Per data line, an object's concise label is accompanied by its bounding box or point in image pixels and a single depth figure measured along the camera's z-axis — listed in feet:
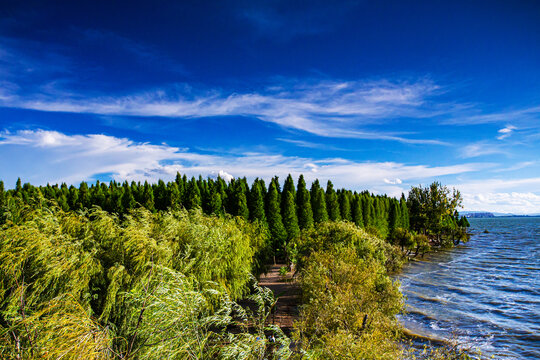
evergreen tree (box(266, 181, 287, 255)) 123.54
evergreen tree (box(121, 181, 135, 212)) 144.27
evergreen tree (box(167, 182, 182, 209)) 130.72
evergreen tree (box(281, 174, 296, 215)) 131.54
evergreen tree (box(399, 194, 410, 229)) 216.13
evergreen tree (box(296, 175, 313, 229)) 135.13
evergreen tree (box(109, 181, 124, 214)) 145.89
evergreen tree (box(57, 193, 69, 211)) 147.64
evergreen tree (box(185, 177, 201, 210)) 124.36
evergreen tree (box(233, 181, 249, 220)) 120.78
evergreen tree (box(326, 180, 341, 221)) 148.18
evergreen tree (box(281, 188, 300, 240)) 127.85
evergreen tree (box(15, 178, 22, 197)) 184.88
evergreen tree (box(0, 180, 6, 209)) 166.23
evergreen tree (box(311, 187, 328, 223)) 140.77
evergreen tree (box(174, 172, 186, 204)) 143.64
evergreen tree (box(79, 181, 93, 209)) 155.99
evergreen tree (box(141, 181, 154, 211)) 129.71
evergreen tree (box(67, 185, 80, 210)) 159.20
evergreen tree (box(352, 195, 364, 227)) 159.71
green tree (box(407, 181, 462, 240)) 179.93
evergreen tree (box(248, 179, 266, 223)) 124.06
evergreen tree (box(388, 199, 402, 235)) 196.03
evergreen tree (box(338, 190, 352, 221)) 155.43
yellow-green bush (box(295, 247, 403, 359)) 30.94
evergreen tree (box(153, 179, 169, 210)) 141.77
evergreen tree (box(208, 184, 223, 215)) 126.82
